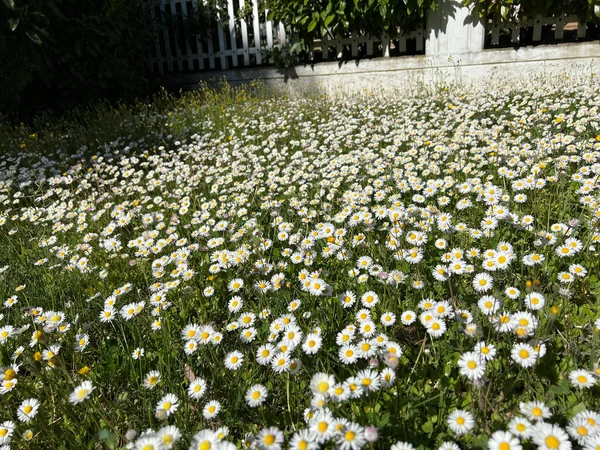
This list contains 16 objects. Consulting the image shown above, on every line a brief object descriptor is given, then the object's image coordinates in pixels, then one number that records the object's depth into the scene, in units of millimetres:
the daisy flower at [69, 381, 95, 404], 466
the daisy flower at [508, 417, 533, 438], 389
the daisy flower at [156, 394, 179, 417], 474
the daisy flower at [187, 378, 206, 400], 497
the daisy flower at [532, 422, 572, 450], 362
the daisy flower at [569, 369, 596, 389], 443
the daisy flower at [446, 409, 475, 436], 410
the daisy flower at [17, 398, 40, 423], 517
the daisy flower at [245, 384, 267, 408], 476
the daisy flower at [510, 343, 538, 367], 451
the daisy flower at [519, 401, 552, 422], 396
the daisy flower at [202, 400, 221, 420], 480
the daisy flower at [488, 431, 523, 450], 379
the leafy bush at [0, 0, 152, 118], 2017
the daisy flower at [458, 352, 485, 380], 436
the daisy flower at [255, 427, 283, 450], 393
